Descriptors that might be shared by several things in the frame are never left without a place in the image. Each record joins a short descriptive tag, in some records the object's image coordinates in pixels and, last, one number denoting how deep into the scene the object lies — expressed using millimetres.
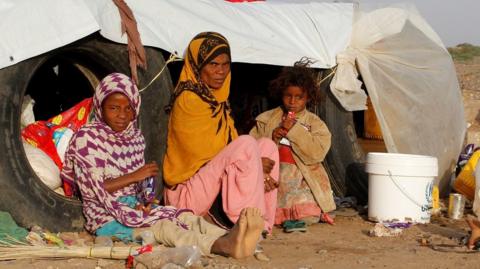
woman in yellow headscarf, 5199
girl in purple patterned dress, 4801
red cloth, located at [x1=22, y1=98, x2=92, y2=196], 5246
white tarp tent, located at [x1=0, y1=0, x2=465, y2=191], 5801
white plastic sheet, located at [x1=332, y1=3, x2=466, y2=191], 6836
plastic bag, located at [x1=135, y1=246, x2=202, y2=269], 4184
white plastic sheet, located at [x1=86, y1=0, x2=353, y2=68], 5629
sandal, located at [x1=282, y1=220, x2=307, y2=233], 5708
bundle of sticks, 4328
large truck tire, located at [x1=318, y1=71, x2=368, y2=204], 6746
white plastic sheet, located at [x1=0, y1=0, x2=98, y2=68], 4734
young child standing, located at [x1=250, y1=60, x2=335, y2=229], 6008
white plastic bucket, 5988
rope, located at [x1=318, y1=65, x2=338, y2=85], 6703
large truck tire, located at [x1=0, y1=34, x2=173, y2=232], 4680
